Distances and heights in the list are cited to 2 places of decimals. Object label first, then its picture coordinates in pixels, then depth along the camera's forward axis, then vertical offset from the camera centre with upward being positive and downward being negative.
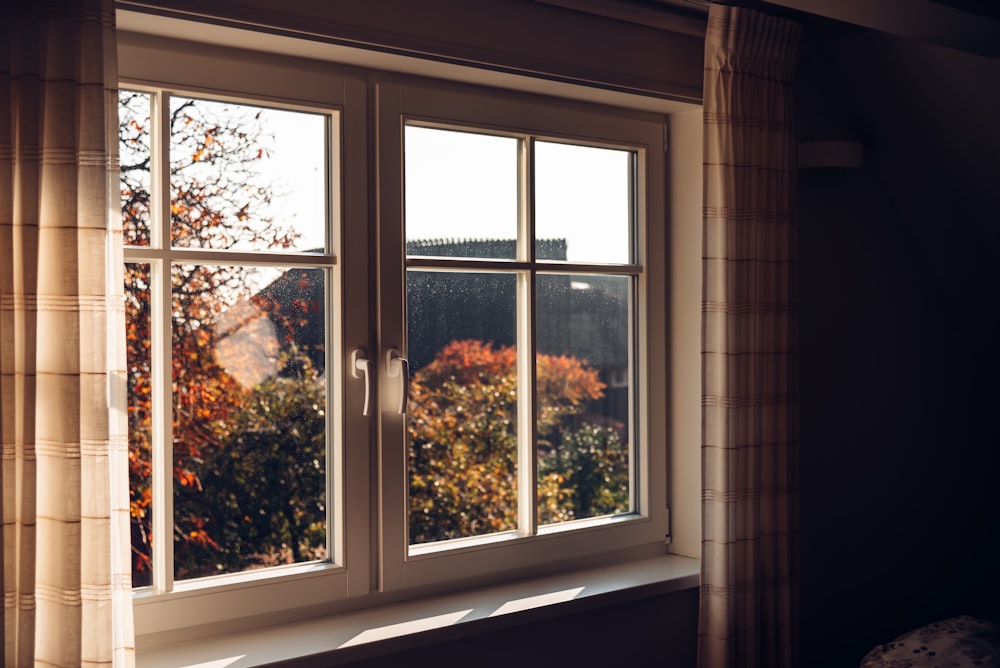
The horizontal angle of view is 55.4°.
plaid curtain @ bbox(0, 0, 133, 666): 1.57 +0.00
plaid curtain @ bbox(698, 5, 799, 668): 2.44 +0.00
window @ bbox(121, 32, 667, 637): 1.95 +0.01
